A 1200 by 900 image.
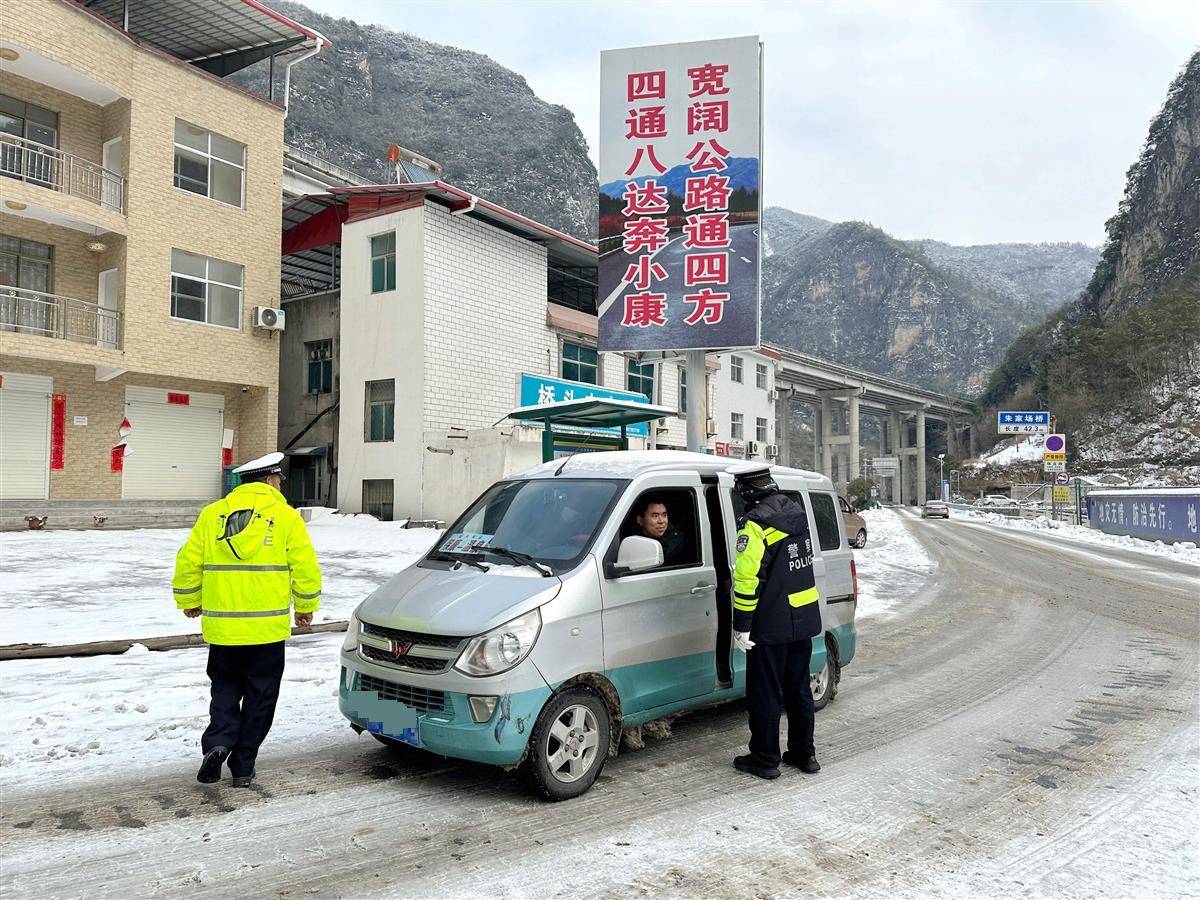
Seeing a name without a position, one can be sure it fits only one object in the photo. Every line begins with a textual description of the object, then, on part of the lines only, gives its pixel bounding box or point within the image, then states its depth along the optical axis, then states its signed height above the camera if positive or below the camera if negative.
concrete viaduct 83.25 +8.65
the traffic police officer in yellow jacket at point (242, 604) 4.32 -0.74
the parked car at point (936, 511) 55.59 -2.64
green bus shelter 12.09 +1.02
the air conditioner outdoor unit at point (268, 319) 22.75 +4.63
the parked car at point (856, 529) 24.49 -1.78
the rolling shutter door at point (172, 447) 21.52 +0.78
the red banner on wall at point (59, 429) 19.77 +1.14
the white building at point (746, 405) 47.47 +4.55
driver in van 5.03 -0.36
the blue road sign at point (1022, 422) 47.47 +3.38
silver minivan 4.02 -0.86
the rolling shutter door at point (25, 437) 19.12 +0.92
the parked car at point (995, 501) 68.83 -2.48
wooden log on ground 6.98 -1.65
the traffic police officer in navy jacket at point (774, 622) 4.70 -0.91
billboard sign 12.43 +4.68
